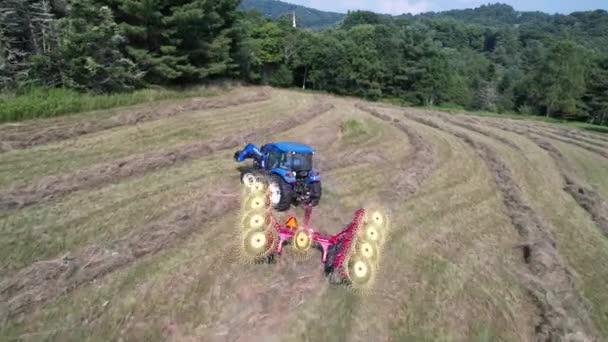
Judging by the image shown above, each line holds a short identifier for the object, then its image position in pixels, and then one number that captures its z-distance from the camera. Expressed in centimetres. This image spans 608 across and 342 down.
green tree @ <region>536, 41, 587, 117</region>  5384
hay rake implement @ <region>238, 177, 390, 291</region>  859
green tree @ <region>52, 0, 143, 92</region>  2314
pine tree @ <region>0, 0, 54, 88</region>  2166
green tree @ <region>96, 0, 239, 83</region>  2791
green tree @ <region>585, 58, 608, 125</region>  5584
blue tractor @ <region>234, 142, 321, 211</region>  1145
